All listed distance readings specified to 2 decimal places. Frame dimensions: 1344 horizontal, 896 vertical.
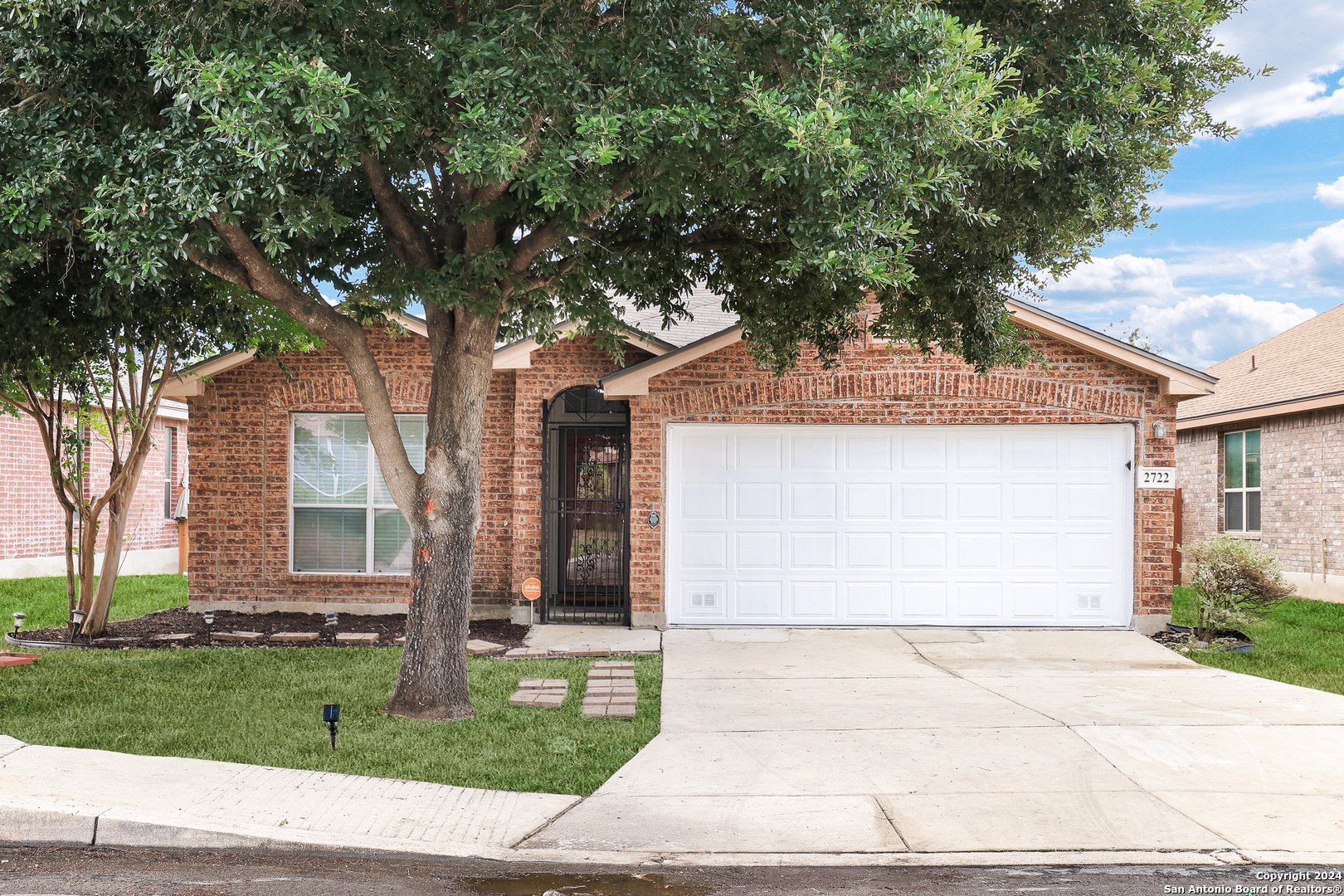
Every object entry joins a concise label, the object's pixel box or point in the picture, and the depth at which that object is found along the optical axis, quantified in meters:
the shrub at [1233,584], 11.71
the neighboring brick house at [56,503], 16.84
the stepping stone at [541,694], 7.88
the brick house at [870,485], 11.72
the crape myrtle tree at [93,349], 8.41
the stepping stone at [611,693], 7.62
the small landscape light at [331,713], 6.21
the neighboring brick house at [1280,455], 15.27
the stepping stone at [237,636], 11.09
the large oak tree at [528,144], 5.73
